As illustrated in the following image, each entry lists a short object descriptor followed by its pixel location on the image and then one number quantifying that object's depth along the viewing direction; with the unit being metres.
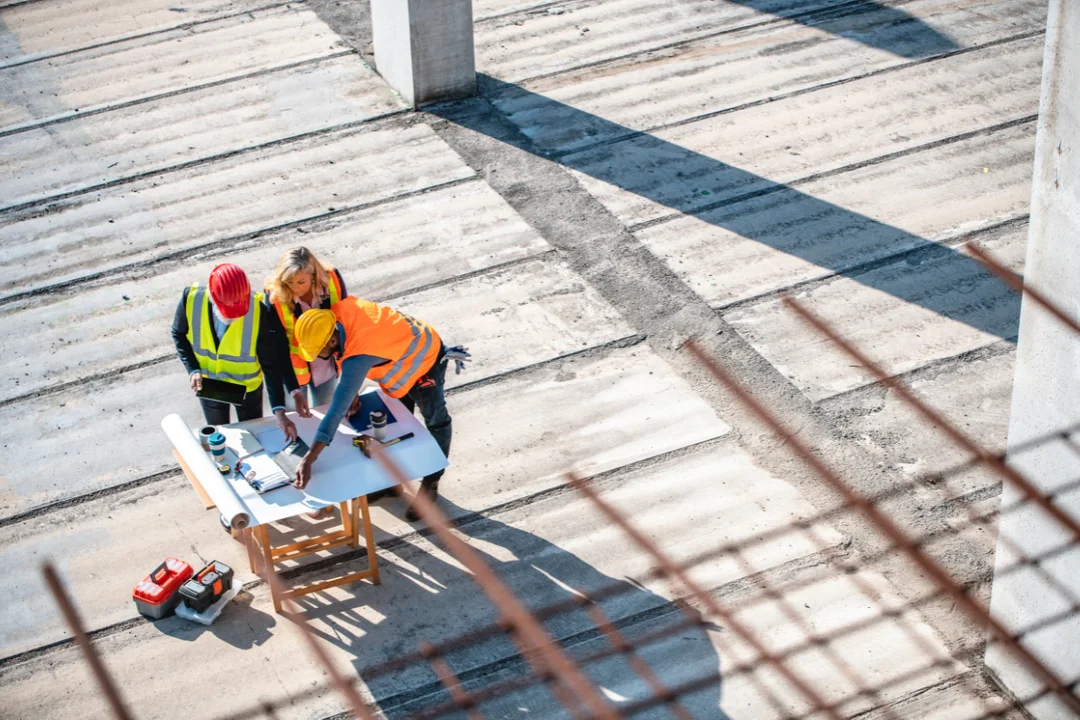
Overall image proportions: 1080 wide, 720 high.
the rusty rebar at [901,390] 7.41
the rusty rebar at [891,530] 5.77
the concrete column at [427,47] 10.76
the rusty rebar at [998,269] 8.82
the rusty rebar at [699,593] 6.15
